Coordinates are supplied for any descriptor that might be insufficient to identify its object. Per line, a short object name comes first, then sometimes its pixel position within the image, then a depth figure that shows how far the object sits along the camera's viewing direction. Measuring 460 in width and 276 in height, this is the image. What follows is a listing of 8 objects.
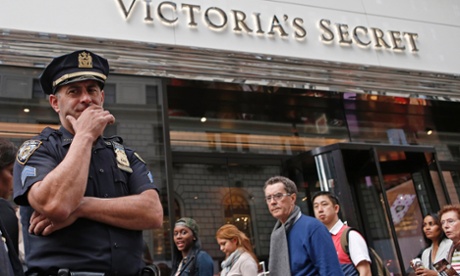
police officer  1.77
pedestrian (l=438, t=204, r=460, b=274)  4.52
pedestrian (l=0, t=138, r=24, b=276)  1.92
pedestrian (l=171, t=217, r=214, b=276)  4.75
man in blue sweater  3.44
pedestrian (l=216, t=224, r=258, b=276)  4.84
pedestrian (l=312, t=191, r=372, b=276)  4.10
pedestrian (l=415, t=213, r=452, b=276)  5.21
